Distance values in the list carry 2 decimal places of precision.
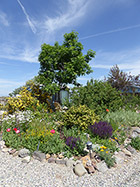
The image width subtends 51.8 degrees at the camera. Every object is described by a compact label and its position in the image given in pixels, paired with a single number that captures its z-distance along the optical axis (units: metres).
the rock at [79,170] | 2.98
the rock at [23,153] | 3.60
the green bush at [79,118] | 4.89
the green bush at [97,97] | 6.76
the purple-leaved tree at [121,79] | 12.60
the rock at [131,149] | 4.11
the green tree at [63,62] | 8.19
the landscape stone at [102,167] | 3.15
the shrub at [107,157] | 3.29
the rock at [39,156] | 3.46
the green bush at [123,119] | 5.77
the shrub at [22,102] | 7.65
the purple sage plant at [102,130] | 4.32
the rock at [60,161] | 3.34
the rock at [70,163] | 3.27
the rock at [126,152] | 3.92
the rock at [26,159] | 3.38
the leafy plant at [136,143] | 4.33
